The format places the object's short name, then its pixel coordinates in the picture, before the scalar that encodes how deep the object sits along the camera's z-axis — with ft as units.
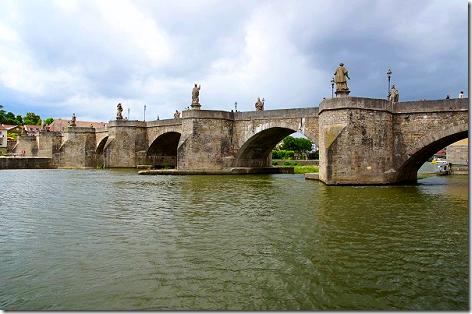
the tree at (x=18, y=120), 339.81
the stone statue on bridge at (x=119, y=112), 140.77
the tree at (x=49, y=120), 338.54
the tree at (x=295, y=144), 324.09
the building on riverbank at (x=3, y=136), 274.87
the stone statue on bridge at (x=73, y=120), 162.29
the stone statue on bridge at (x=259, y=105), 104.00
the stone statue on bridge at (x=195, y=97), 101.96
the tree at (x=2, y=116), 331.28
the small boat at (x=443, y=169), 104.12
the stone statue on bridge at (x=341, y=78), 68.69
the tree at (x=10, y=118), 337.31
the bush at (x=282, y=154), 225.15
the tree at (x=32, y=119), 343.26
